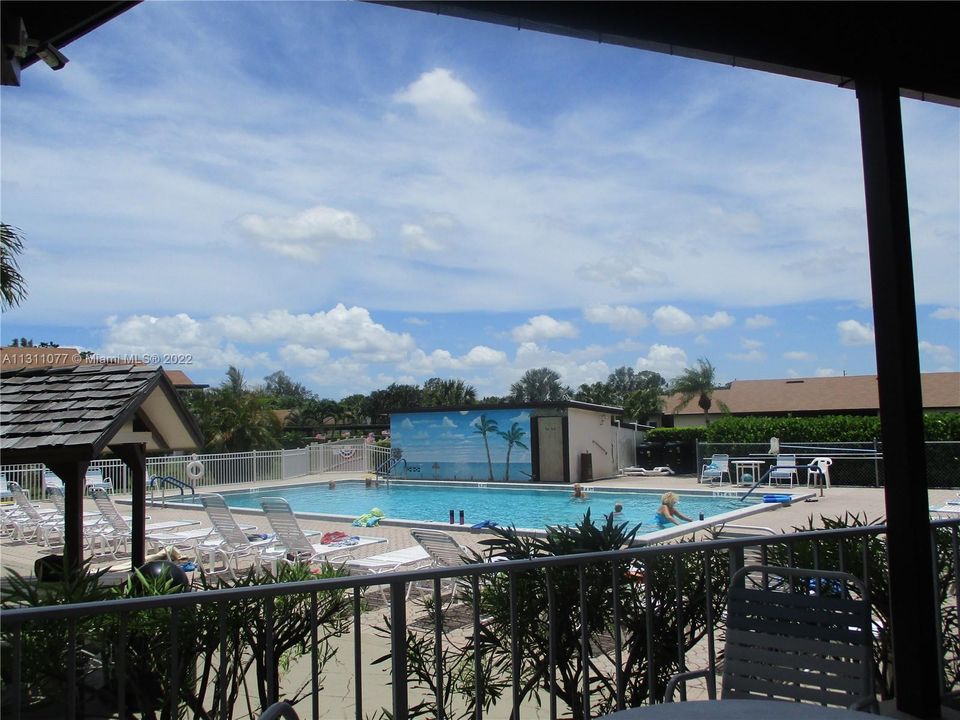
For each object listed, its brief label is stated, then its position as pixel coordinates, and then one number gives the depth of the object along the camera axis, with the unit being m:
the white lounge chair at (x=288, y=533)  8.67
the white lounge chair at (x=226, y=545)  9.08
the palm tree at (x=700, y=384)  35.56
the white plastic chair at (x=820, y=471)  18.53
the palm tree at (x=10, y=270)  8.00
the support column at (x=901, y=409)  2.80
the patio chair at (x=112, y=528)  10.41
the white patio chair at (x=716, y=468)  19.94
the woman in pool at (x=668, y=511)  13.12
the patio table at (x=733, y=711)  1.76
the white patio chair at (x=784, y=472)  18.47
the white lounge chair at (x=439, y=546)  7.21
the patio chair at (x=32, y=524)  11.48
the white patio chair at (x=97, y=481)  16.41
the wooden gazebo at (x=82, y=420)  5.76
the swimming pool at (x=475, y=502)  16.50
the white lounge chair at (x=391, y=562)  8.26
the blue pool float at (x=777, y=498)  15.67
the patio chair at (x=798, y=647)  2.21
